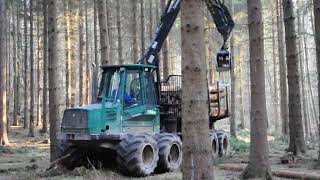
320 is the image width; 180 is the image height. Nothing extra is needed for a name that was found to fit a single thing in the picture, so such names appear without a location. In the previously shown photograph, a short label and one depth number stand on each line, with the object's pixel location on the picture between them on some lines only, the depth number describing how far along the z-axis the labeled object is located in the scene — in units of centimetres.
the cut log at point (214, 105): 1530
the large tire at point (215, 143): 1503
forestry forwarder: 1130
